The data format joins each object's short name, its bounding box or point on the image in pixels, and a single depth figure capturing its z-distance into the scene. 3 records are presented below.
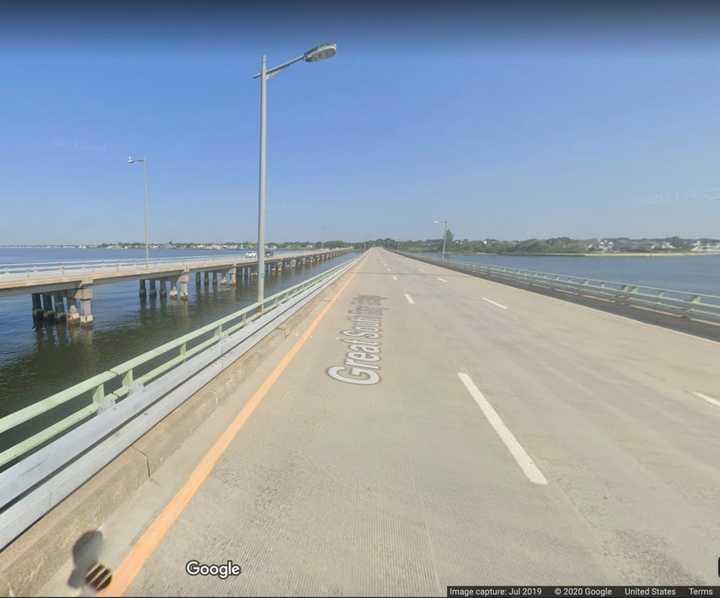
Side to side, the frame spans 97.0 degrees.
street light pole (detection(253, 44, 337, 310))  7.30
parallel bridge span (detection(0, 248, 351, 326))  18.11
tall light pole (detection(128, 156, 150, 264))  24.77
